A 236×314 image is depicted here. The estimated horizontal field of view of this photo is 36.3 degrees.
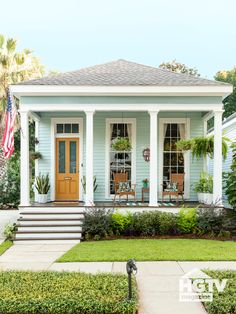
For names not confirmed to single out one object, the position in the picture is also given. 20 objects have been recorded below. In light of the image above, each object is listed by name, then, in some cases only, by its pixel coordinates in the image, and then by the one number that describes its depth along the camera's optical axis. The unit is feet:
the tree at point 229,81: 89.40
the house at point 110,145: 41.57
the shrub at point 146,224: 32.40
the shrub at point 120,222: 32.65
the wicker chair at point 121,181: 37.61
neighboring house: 45.47
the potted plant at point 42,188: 38.42
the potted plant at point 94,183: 39.32
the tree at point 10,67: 50.80
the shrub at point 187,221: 32.91
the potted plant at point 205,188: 36.88
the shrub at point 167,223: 32.48
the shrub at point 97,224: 32.07
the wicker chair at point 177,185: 38.42
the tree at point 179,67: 95.76
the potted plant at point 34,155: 40.40
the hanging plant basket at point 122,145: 38.03
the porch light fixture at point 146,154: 41.29
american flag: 30.04
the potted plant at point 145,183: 40.98
